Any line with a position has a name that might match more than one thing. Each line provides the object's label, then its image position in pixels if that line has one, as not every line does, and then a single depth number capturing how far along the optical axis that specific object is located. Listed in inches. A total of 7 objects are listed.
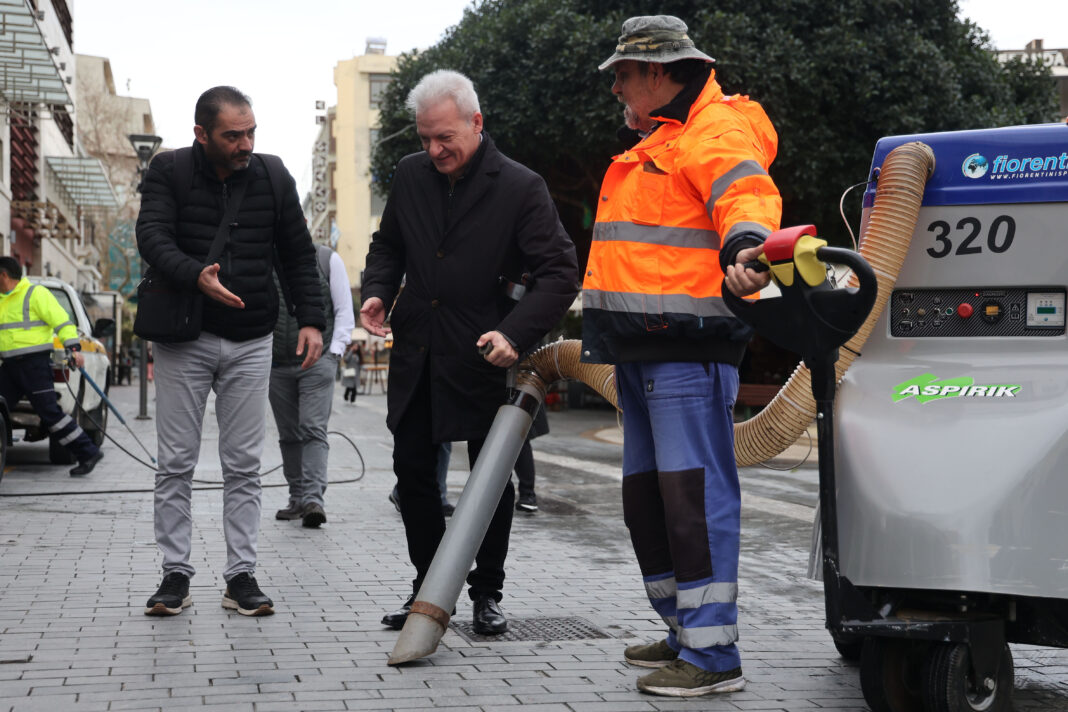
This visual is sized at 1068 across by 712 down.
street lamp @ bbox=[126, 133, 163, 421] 841.7
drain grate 185.6
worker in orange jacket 153.7
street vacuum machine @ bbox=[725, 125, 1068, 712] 130.4
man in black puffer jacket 197.9
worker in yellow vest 415.2
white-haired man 182.4
